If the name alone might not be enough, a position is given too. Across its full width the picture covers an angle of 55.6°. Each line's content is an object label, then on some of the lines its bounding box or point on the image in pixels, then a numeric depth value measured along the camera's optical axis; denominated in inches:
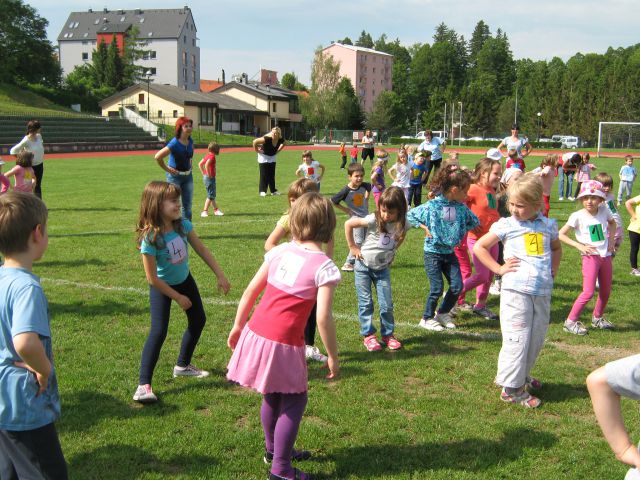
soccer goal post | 2290.8
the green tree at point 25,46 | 3120.1
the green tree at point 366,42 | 6771.7
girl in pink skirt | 141.0
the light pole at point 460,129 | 3735.2
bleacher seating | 1772.9
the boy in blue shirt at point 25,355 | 106.7
